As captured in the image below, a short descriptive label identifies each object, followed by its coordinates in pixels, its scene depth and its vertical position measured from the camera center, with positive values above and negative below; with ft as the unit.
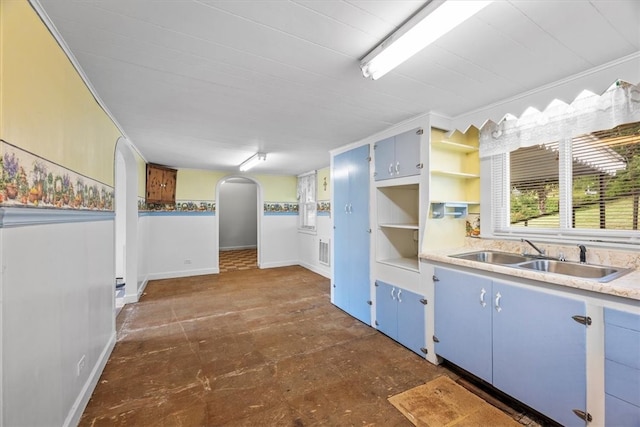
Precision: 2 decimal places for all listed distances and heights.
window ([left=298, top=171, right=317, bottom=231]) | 19.75 +1.00
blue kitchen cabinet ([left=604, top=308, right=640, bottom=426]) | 4.26 -2.59
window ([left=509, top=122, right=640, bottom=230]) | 5.91 +0.86
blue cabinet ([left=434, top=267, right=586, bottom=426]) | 4.96 -2.80
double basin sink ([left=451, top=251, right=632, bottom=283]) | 5.64 -1.24
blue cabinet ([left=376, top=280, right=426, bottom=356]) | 8.05 -3.39
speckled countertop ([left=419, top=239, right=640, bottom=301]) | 4.49 -1.19
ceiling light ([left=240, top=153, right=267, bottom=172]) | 13.16 +2.94
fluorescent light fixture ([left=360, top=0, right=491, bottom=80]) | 3.57 +2.84
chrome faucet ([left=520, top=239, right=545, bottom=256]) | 6.86 -0.90
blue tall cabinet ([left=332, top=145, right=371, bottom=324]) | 10.38 -0.79
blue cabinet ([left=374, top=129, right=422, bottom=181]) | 8.31 +2.03
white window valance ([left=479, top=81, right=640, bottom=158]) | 5.65 +2.40
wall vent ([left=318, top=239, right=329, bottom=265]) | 17.76 -2.65
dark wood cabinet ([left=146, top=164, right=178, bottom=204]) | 15.65 +1.88
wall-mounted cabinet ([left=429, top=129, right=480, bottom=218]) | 8.20 +1.42
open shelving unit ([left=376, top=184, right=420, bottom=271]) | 9.96 -0.33
